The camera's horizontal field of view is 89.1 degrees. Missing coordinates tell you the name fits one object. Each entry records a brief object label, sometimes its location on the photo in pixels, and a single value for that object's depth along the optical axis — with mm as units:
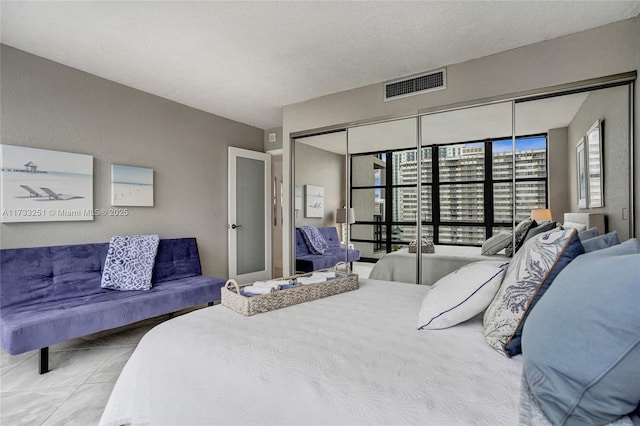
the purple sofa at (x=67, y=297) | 2215
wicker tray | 1538
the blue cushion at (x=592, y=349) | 737
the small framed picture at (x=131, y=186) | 3412
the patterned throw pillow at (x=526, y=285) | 1102
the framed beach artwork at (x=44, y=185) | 2707
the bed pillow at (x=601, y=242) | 1313
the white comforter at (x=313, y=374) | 845
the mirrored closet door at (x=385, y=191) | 3347
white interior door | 4730
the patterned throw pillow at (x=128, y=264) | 3074
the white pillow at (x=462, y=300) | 1346
